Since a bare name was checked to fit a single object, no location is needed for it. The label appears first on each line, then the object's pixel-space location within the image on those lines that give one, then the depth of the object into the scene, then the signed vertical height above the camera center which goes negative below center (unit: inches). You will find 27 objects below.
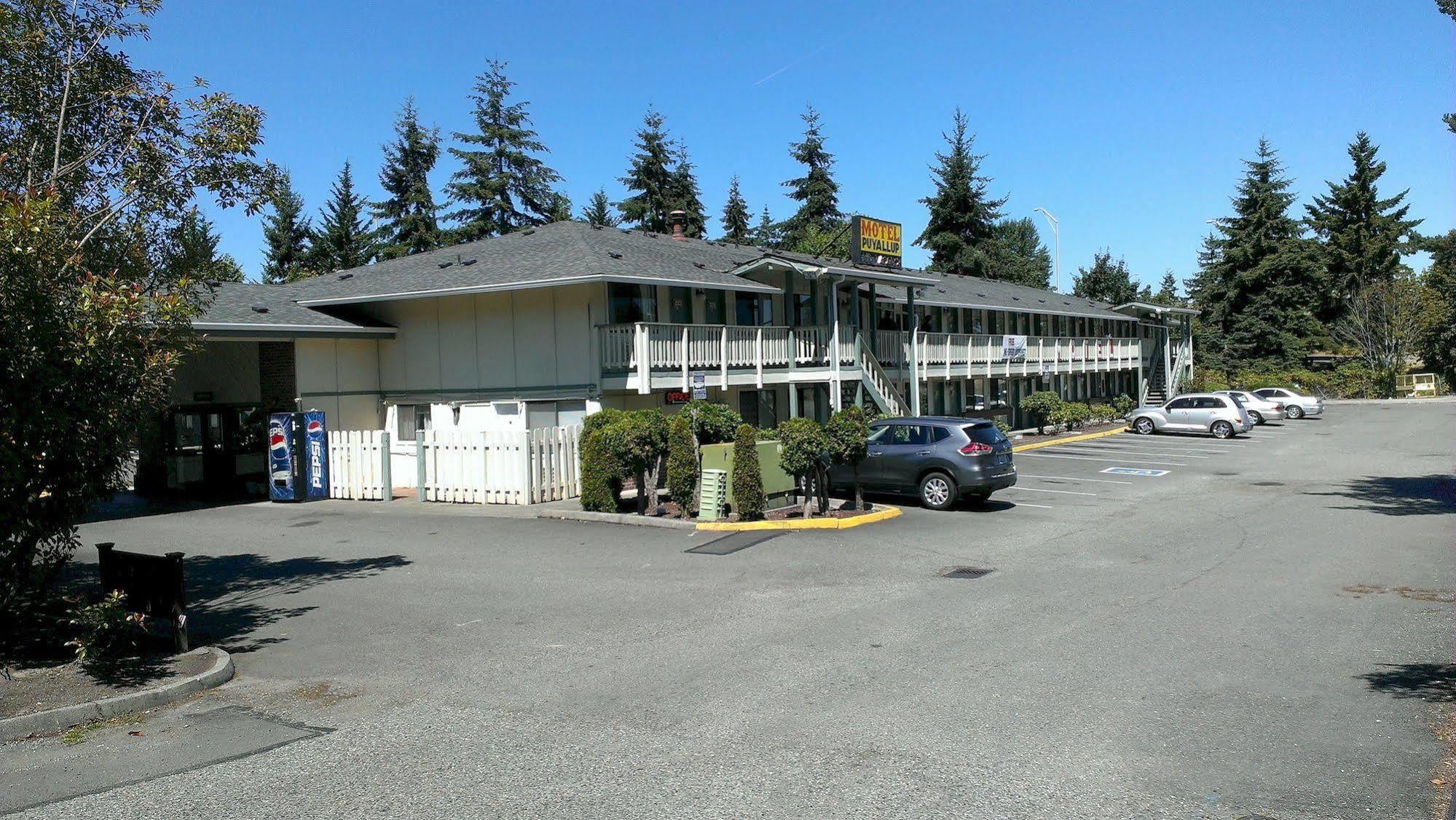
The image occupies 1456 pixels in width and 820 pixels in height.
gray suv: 695.1 -33.5
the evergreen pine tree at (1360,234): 2874.0 +476.7
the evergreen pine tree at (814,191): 2621.3 +589.9
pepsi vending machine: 788.6 -18.6
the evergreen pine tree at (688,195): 2345.0 +528.1
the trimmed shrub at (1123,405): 1806.1 +5.8
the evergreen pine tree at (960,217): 2731.3 +535.6
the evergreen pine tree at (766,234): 2753.4 +506.7
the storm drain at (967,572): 467.8 -75.0
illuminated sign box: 1180.5 +207.7
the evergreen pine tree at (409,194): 2087.8 +488.9
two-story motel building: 857.5 +76.7
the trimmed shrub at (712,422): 722.2 -1.0
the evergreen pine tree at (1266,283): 2699.3 +325.9
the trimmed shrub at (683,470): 649.6 -31.8
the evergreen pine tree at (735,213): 2753.4 +565.9
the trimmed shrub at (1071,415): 1520.7 -8.6
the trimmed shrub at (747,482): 634.2 -39.5
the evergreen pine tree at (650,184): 2310.5 +547.3
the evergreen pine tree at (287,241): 2217.0 +424.6
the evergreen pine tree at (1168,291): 3873.3 +471.9
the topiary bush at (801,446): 634.2 -17.8
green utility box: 650.2 -32.5
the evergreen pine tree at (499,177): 2023.9 +507.6
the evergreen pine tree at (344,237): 2135.8 +413.5
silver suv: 1443.2 -15.8
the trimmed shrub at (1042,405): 1519.4 +8.3
